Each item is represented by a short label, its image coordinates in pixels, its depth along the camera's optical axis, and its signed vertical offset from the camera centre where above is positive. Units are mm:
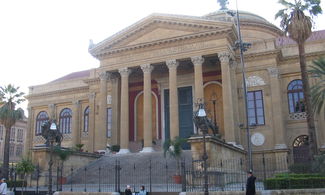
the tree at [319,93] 23469 +4353
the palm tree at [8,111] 35750 +5492
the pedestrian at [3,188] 15296 -844
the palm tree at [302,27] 22466 +8720
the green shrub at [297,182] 16516 -921
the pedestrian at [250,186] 13305 -838
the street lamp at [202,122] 15461 +2174
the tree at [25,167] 23578 -6
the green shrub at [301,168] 21869 -403
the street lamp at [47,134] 27109 +2395
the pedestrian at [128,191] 17500 -1219
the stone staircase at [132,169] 25327 -319
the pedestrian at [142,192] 17594 -1285
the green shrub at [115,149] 33062 +1415
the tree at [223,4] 48156 +20426
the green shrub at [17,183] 25509 -1167
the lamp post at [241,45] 24723 +7874
